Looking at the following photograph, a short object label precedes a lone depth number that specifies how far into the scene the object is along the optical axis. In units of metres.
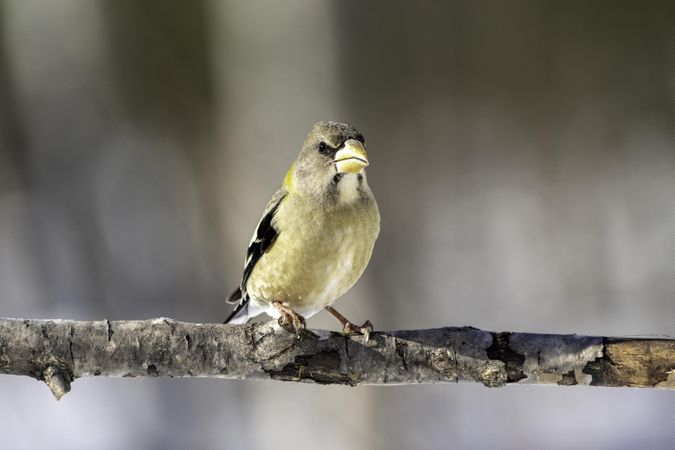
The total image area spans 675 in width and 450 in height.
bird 5.38
